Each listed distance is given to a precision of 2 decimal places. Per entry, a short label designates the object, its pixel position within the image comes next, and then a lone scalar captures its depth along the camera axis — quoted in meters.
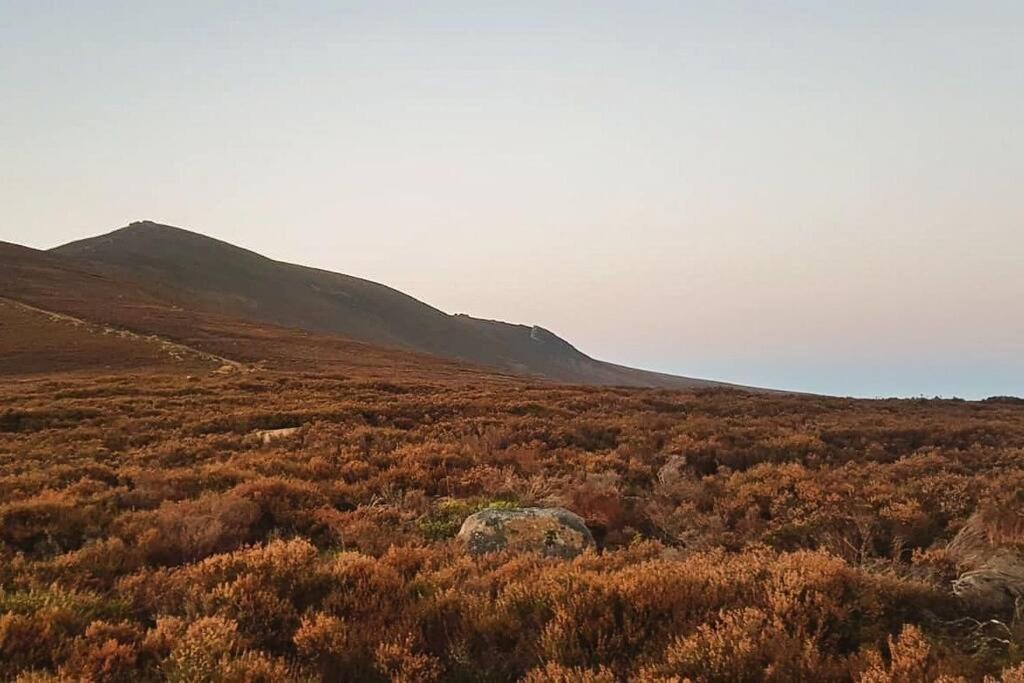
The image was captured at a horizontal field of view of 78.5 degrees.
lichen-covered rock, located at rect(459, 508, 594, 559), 8.00
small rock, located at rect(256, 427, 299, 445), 18.02
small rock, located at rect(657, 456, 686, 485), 13.41
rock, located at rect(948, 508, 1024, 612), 5.71
